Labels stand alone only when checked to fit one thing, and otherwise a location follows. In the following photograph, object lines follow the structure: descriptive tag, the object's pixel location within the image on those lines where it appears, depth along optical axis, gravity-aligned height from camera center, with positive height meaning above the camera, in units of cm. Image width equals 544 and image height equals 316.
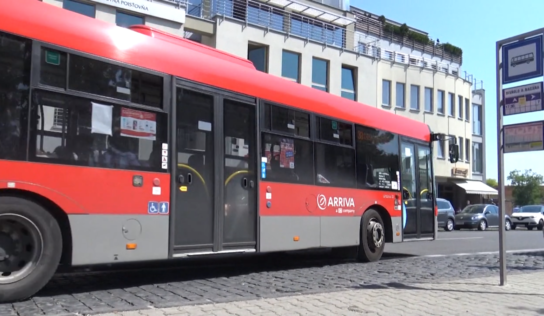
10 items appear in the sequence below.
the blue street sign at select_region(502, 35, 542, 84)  829 +208
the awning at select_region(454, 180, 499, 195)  4457 +50
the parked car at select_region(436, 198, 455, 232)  2992 -124
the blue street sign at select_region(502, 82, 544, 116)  827 +147
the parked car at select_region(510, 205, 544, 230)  3519 -152
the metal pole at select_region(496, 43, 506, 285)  837 +33
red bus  585 +50
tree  6956 +60
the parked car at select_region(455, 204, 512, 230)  3145 -141
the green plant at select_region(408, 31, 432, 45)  4457 +1282
